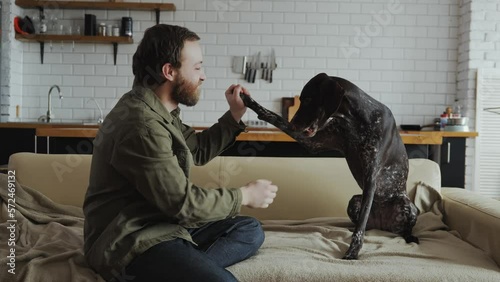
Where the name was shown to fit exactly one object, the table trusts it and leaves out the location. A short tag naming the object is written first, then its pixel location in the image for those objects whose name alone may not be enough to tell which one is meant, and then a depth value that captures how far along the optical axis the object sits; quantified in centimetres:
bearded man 174
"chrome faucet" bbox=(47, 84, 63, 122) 603
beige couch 202
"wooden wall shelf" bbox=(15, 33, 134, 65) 596
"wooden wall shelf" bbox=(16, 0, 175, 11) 596
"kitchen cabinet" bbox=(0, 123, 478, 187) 351
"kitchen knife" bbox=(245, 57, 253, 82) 614
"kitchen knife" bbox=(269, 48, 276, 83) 613
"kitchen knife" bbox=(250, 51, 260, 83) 613
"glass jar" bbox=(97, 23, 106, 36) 602
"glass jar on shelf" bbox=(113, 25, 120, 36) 602
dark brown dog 213
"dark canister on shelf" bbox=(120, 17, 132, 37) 600
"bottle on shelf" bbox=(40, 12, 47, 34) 603
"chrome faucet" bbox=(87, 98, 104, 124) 601
